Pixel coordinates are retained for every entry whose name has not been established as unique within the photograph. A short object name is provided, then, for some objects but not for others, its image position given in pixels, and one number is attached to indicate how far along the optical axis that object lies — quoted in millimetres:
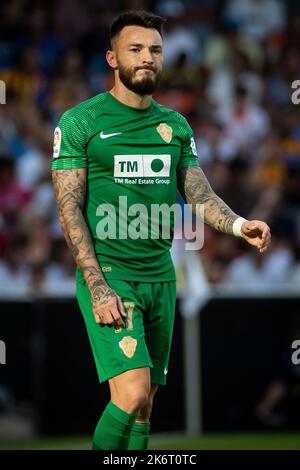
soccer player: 6562
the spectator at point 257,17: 17406
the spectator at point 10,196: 13938
